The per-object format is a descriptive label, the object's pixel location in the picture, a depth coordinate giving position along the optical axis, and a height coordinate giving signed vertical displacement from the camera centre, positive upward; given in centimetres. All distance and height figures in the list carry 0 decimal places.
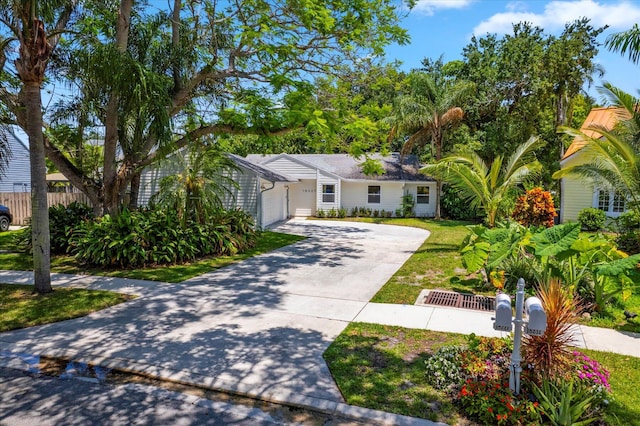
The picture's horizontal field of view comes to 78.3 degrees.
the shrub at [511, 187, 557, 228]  1173 -10
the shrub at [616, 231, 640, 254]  1180 -110
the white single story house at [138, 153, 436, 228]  2423 +103
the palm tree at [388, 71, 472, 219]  2133 +522
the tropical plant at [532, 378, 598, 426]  362 -188
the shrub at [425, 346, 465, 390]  441 -191
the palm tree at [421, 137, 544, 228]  1223 +94
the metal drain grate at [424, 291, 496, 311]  737 -187
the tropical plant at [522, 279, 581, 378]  411 -148
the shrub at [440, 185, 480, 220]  2325 -7
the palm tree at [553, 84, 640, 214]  966 +147
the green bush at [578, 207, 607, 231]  1655 -53
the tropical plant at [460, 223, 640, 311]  610 -94
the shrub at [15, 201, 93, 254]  1220 -79
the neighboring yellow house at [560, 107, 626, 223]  1729 +43
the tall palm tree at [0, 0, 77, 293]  702 +221
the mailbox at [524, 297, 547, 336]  369 -108
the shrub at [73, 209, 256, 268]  1034 -109
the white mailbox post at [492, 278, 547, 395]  370 -112
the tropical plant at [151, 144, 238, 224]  1215 +45
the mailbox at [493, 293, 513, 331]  382 -109
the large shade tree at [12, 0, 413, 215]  958 +381
